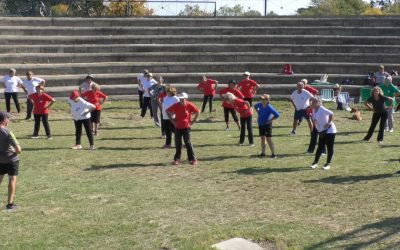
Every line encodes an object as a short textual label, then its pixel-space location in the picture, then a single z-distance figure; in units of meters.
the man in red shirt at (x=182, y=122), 13.77
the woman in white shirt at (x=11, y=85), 21.73
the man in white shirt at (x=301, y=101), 17.17
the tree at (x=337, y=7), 53.39
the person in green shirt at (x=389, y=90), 17.48
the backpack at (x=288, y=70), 27.25
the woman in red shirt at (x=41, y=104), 17.12
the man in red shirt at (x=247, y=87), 20.14
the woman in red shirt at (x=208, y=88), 22.72
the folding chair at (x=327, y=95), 25.58
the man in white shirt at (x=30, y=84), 20.31
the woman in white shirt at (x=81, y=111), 15.69
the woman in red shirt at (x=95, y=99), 17.20
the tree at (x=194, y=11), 32.50
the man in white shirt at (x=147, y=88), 20.14
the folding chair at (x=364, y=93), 24.98
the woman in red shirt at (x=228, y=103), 17.66
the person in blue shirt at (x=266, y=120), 14.41
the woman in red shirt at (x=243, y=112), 15.82
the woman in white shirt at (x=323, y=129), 12.89
